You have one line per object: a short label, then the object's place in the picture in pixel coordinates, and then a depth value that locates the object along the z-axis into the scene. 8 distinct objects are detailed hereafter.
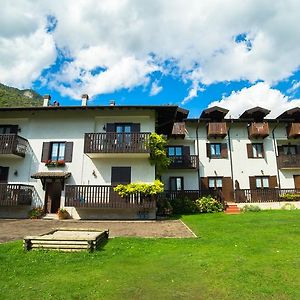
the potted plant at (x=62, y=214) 18.50
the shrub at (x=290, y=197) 24.41
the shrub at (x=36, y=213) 18.67
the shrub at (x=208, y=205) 22.44
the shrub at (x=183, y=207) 22.38
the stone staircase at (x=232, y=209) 21.11
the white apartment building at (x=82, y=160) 18.02
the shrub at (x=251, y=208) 22.14
